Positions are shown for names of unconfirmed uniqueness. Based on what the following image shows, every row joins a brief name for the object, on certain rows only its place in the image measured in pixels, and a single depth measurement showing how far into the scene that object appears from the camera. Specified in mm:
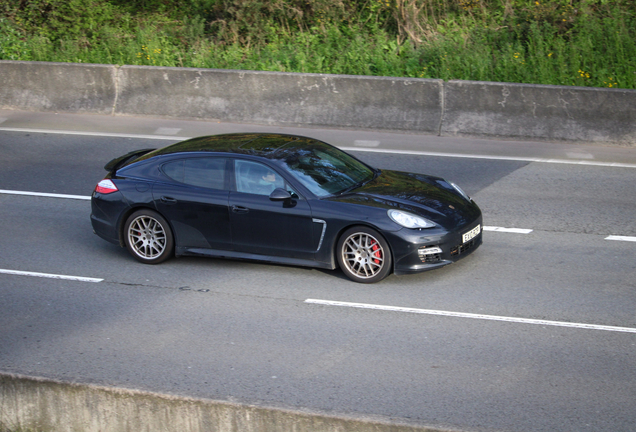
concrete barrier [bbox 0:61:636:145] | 27004
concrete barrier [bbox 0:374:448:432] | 9719
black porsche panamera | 15724
